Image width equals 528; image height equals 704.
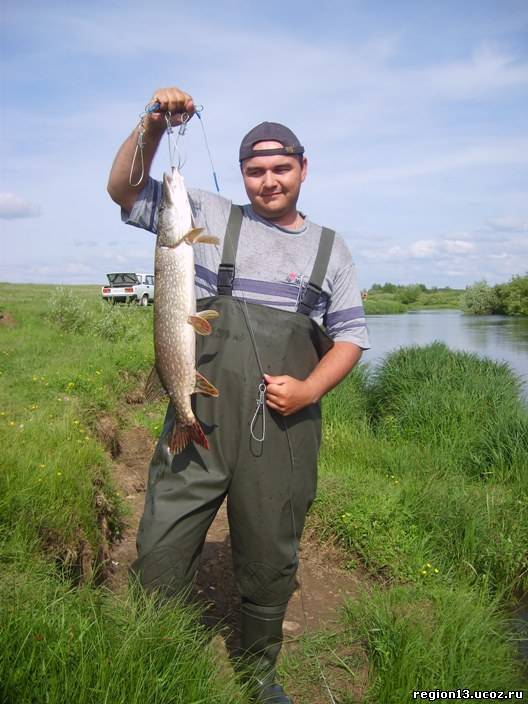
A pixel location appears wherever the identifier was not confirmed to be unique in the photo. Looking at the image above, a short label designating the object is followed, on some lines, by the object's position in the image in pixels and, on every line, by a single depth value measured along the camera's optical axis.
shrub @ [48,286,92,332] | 13.87
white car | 30.56
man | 2.87
